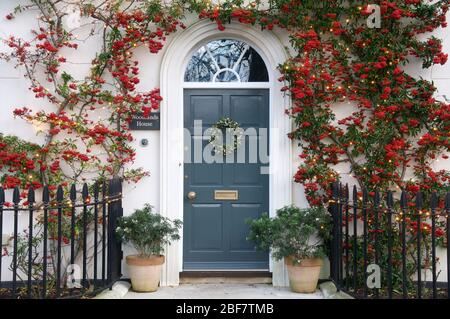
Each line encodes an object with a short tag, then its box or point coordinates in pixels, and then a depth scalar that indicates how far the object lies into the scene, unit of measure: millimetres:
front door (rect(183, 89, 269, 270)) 6684
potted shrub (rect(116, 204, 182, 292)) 5961
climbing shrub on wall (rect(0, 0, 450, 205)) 6379
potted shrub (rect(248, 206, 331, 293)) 5852
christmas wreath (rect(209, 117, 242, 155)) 6719
